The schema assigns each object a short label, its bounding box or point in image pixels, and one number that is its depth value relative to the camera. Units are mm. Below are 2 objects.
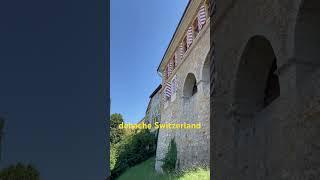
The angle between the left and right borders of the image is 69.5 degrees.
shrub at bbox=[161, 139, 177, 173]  10821
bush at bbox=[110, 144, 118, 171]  14853
